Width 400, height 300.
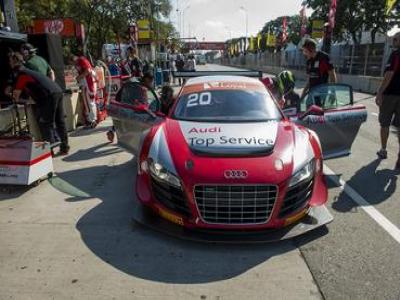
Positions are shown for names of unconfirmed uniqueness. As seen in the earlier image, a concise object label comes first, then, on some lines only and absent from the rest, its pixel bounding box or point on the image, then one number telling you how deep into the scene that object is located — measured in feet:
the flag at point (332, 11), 75.27
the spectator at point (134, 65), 41.37
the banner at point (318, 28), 106.22
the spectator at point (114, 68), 55.44
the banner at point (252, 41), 228.80
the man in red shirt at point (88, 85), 31.22
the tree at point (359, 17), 97.37
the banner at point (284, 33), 151.02
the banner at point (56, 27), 67.52
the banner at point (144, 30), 83.05
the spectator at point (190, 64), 84.69
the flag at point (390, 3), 64.07
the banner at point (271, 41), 187.81
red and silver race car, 11.78
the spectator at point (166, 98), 21.50
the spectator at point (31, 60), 23.31
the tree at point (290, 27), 202.75
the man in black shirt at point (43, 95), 21.03
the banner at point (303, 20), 114.32
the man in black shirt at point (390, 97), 20.16
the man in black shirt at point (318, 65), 22.76
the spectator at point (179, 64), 86.74
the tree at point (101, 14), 114.62
